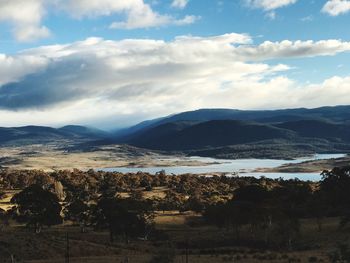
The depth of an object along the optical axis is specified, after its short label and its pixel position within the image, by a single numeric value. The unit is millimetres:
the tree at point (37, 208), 84125
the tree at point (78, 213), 89938
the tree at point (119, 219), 80812
